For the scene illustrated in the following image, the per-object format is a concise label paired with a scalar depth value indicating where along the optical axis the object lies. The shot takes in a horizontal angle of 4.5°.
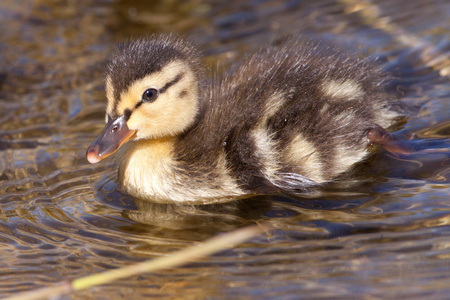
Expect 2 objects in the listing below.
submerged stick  2.33
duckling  2.41
